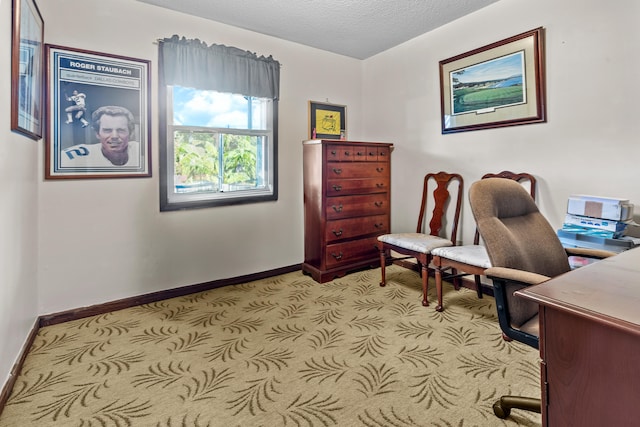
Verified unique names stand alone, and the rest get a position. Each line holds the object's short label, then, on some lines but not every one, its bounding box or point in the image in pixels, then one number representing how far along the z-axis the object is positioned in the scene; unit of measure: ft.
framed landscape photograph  8.64
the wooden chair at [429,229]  9.37
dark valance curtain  9.48
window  9.80
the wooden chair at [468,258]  8.04
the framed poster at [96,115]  8.09
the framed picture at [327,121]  12.55
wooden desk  2.44
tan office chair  4.51
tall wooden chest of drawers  11.19
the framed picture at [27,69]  5.78
